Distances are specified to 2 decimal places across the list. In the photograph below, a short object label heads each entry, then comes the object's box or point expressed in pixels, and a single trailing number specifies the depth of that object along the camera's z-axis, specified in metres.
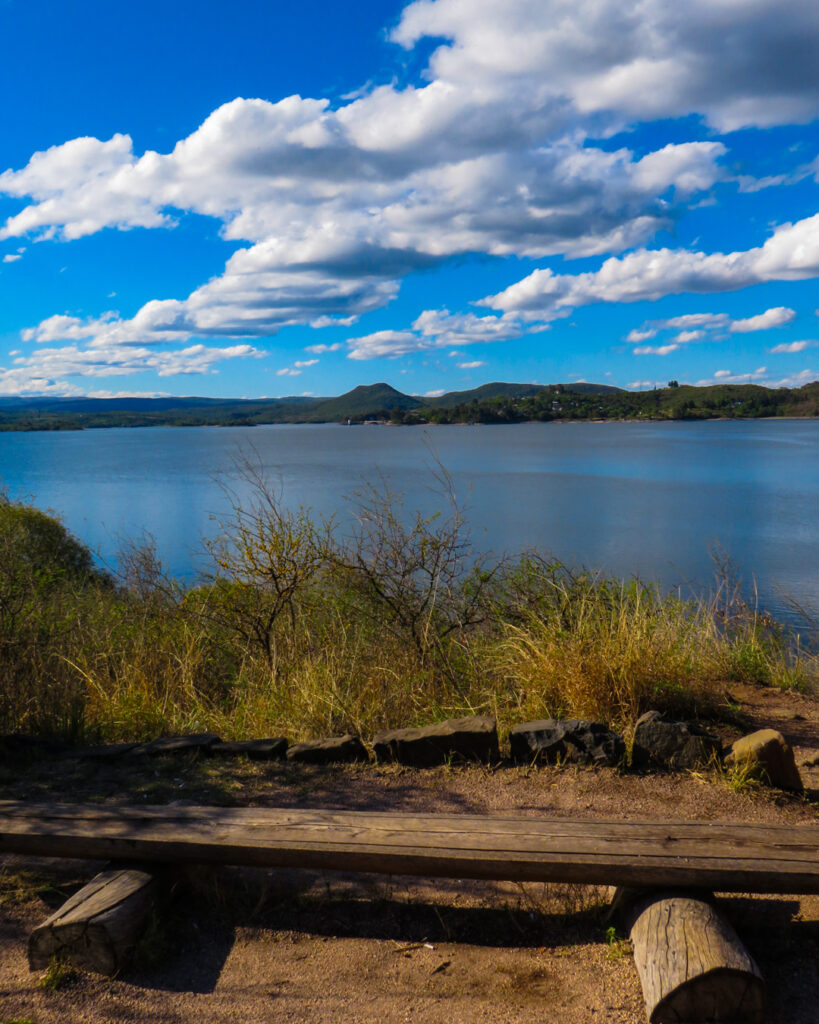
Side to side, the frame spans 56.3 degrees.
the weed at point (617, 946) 3.16
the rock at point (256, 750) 5.07
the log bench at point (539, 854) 2.75
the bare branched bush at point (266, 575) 8.02
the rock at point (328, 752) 5.11
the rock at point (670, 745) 4.80
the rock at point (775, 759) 4.46
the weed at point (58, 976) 3.01
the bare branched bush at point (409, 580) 8.20
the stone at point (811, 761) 5.01
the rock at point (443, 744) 4.98
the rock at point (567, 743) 4.89
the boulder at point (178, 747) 5.08
